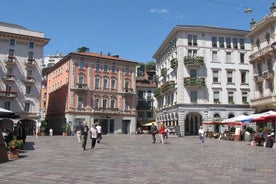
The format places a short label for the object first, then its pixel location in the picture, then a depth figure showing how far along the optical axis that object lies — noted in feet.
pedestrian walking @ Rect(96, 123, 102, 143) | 79.32
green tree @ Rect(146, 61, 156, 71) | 279.30
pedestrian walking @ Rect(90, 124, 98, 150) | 62.64
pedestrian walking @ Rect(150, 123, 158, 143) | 85.74
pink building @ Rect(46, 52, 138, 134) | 180.55
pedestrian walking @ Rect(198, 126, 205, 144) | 80.73
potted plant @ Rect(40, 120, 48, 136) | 160.96
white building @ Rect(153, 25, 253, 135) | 156.66
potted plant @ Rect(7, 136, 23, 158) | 44.37
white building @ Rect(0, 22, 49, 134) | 156.97
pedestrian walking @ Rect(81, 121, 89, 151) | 59.62
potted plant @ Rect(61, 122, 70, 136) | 165.64
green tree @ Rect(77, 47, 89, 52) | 221.05
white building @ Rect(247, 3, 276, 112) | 112.98
